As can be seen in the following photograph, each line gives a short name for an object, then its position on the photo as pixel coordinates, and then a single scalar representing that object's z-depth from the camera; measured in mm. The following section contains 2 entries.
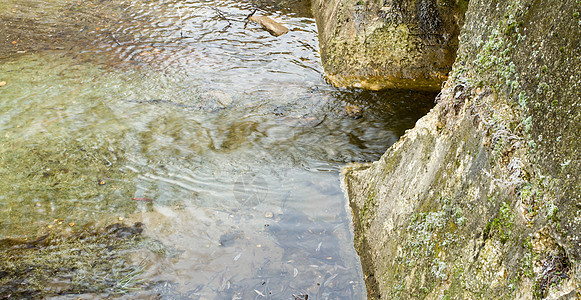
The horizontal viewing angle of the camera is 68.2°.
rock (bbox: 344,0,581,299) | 1753
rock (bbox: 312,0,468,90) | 6477
